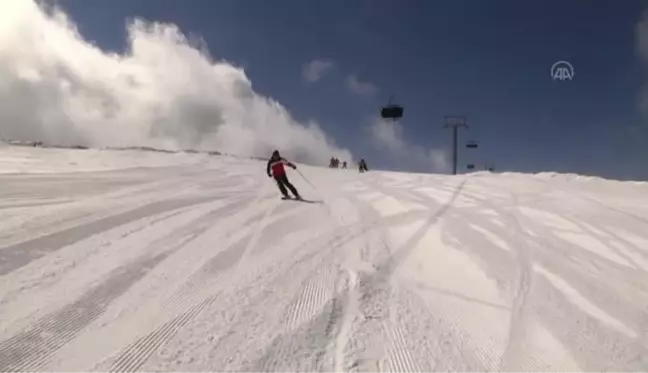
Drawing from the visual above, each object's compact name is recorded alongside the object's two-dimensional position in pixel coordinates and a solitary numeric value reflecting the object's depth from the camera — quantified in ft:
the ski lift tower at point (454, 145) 194.80
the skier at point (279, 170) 45.11
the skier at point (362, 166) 112.37
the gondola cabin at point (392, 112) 173.17
